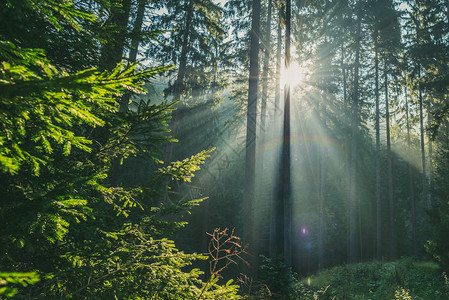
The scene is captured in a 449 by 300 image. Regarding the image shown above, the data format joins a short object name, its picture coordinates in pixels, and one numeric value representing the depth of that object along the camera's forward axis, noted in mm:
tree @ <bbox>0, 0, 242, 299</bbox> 1527
